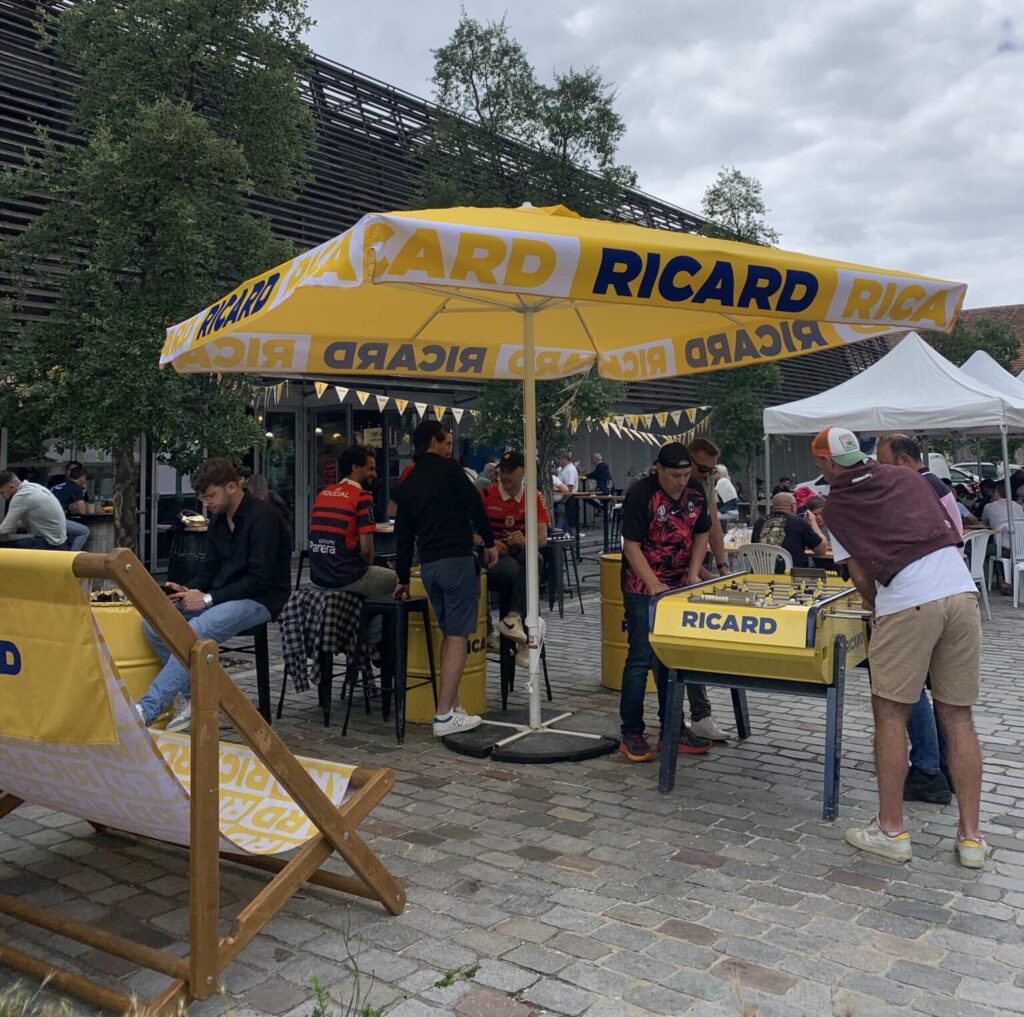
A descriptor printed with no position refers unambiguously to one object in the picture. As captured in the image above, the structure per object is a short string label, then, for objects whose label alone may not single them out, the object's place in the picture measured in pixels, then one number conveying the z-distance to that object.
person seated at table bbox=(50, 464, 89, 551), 11.15
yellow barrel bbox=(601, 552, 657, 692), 6.62
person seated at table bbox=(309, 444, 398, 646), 5.95
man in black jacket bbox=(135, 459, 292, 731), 5.21
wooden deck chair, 2.43
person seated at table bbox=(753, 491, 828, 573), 8.60
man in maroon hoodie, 3.77
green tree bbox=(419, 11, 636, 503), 14.09
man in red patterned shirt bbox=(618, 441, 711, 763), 5.04
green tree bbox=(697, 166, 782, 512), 21.03
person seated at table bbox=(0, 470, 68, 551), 9.66
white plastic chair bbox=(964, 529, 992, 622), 10.00
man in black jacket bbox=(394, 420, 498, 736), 5.38
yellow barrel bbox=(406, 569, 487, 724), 5.92
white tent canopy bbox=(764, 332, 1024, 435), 10.78
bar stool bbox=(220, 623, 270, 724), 5.66
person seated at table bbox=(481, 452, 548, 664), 6.25
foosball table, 4.04
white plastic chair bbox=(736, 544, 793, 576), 8.19
